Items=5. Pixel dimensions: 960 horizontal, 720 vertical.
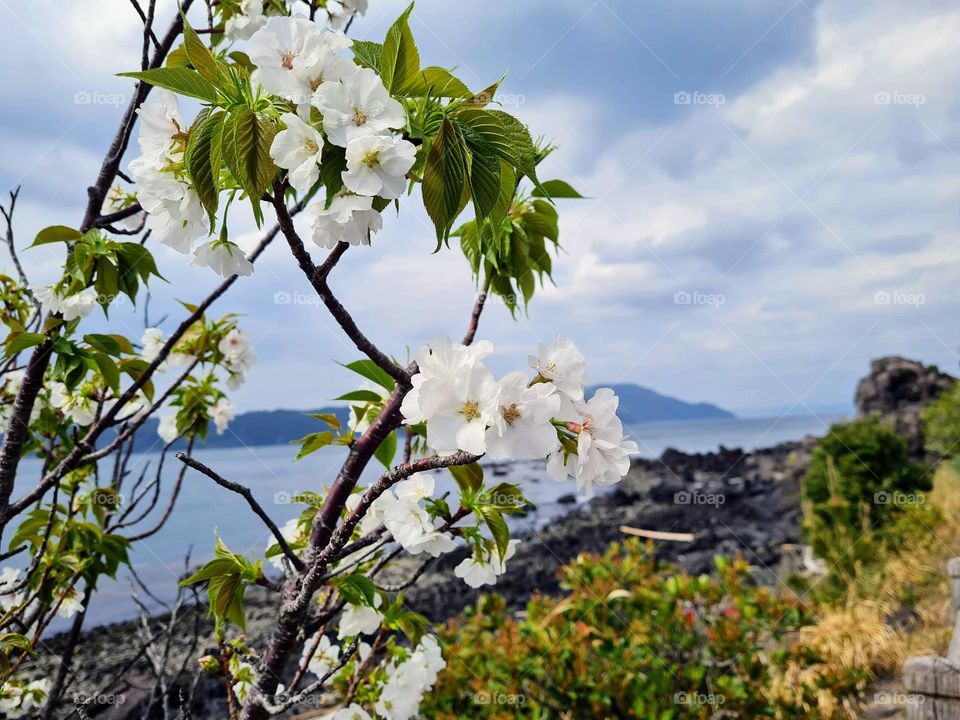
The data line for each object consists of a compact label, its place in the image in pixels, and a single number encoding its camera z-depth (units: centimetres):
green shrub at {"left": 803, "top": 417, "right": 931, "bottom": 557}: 621
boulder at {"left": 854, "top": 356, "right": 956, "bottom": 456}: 1297
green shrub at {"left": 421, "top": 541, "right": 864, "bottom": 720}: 278
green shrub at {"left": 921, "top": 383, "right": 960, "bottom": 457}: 809
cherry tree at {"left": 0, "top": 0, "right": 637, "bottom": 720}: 83
